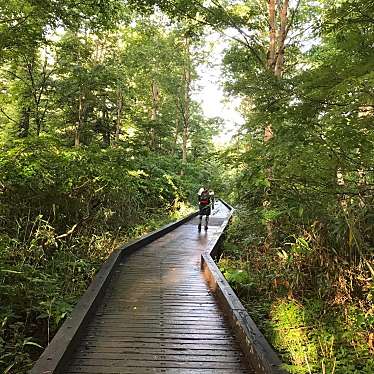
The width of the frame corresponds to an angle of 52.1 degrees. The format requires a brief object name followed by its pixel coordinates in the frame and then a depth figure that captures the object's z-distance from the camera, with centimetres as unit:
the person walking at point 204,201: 1297
